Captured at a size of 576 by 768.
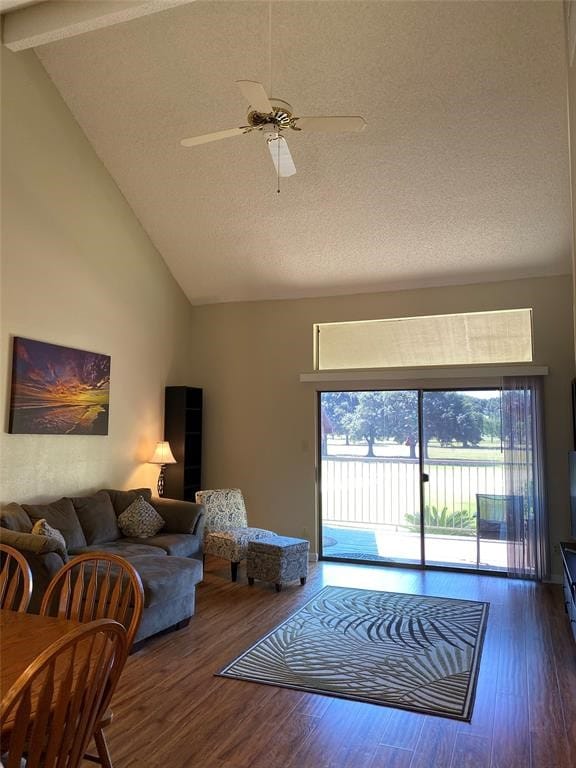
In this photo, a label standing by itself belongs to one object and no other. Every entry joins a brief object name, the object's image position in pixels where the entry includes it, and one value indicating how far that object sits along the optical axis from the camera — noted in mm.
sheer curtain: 5938
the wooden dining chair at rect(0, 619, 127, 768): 1304
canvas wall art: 4910
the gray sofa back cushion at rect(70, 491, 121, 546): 5270
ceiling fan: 3083
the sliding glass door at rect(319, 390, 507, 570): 6336
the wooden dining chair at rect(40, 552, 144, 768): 1988
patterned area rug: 3348
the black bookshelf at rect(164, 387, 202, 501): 6961
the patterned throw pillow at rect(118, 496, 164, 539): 5590
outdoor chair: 6043
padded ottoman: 5438
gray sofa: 3969
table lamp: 6609
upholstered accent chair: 5809
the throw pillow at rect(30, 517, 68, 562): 4162
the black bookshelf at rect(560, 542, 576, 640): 3994
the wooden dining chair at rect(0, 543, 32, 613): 2284
